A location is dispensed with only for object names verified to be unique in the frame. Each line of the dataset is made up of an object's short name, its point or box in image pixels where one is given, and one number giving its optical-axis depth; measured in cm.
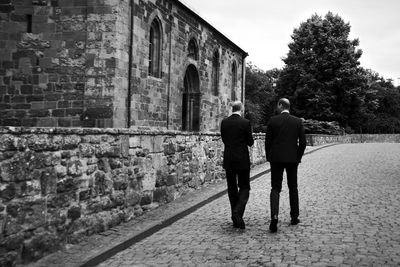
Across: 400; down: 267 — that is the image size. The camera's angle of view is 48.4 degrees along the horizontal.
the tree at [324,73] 4409
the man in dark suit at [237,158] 668
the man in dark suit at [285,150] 672
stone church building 1356
